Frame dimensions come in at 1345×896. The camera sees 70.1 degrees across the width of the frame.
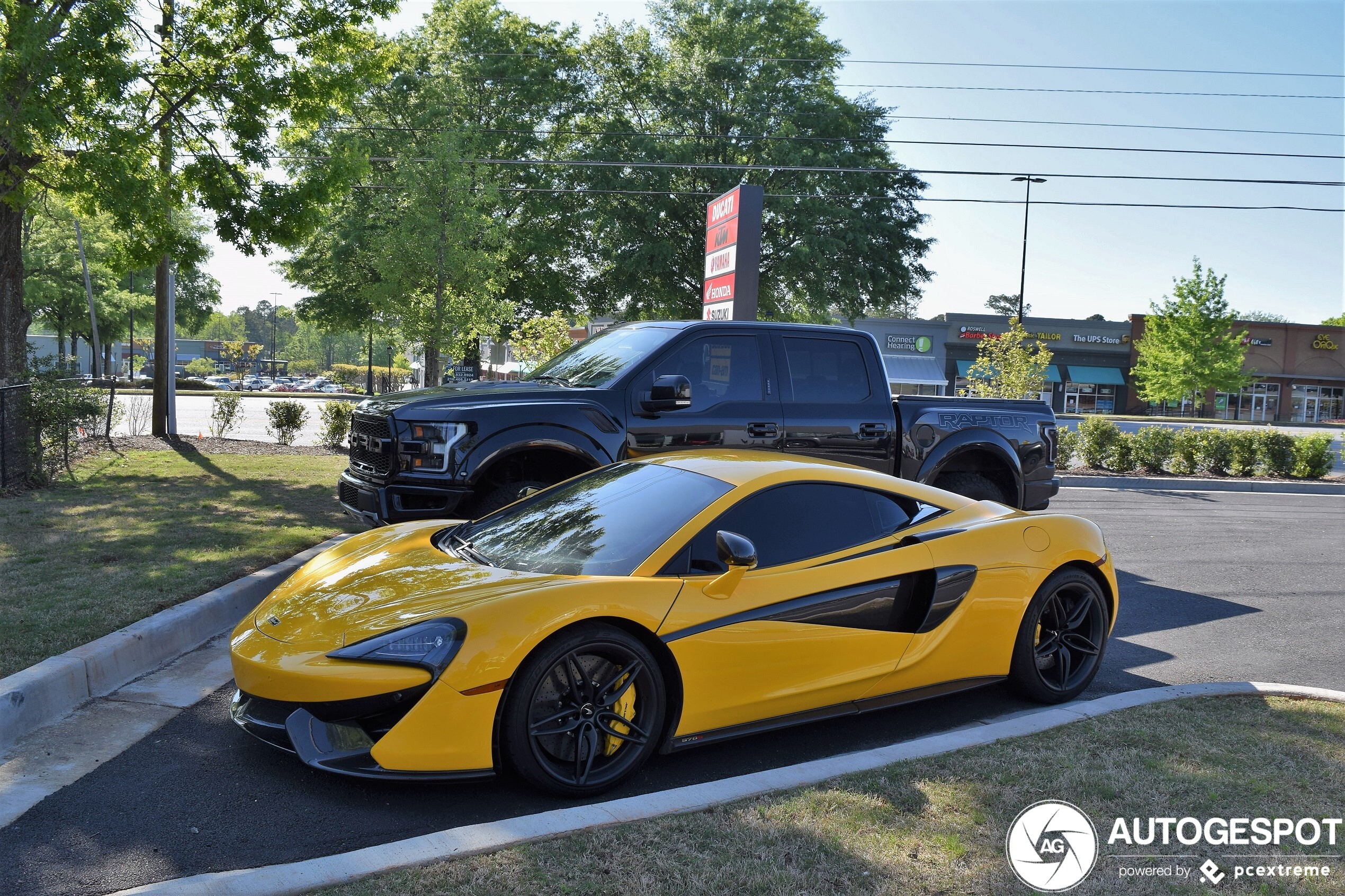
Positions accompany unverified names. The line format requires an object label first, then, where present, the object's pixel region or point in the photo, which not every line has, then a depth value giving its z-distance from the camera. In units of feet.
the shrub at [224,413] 58.44
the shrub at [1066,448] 65.92
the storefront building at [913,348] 184.55
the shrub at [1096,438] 65.36
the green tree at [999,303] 321.93
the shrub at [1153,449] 65.26
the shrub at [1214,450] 65.92
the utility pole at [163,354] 54.75
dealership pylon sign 44.52
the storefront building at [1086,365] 196.34
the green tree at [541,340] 64.23
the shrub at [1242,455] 66.23
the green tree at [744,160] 102.99
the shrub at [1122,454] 65.41
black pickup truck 21.44
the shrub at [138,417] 60.23
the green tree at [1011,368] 70.69
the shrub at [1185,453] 65.51
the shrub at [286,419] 56.29
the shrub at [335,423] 56.54
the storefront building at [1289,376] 203.62
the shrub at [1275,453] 66.64
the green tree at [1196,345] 170.71
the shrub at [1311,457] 66.64
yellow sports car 11.52
